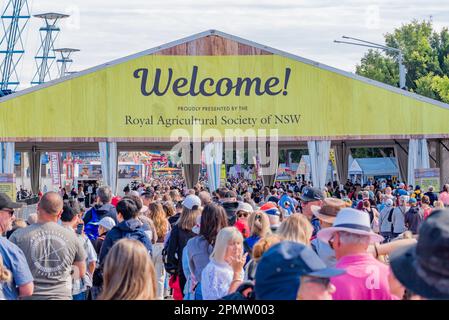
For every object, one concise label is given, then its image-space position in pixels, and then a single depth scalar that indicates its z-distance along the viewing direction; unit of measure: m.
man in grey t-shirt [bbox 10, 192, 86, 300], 9.04
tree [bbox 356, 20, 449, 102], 84.62
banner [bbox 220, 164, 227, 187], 53.12
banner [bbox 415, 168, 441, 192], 32.16
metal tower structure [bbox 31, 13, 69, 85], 150.38
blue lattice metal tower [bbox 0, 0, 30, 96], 126.94
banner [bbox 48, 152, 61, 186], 59.34
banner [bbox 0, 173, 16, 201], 30.61
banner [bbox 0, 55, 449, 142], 34.62
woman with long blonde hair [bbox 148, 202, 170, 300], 13.98
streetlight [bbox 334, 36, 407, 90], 43.62
